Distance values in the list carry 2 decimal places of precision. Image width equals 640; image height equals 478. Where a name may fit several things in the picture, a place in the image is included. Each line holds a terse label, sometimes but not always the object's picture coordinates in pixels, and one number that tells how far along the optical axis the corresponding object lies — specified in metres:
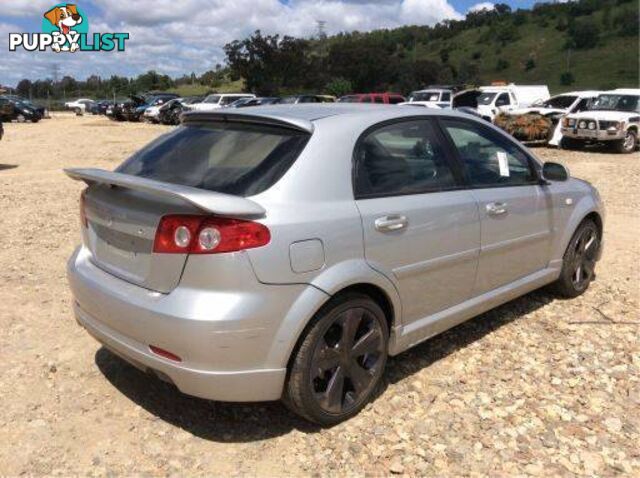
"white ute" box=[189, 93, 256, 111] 34.28
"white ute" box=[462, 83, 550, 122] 23.16
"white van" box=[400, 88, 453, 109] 28.20
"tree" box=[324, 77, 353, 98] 62.66
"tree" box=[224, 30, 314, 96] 60.84
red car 26.72
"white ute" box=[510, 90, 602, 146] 19.84
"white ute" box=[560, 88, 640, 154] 17.91
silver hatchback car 2.88
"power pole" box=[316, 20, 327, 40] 99.79
